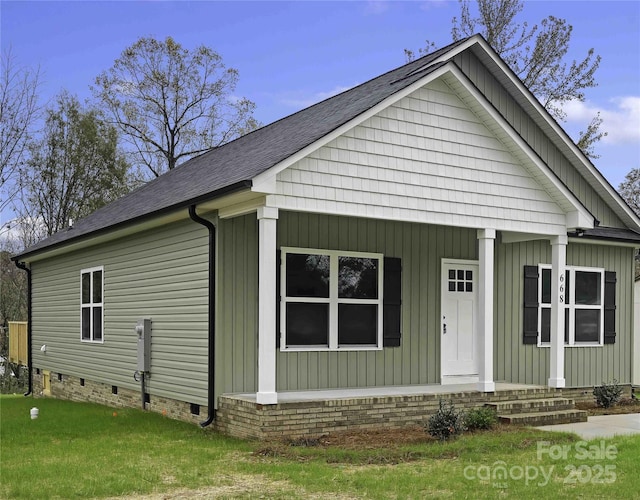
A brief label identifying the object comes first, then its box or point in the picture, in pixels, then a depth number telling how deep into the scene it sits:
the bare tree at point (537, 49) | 26.42
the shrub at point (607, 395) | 13.81
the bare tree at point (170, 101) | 32.66
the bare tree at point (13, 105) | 23.78
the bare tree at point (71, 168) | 31.59
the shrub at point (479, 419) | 10.34
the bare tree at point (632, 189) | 34.75
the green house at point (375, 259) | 10.61
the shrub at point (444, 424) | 9.59
